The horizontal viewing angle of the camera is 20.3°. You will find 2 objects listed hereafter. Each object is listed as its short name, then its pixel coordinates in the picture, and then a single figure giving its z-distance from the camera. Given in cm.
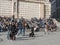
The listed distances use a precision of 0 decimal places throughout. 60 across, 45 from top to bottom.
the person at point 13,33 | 1317
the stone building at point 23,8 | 2267
